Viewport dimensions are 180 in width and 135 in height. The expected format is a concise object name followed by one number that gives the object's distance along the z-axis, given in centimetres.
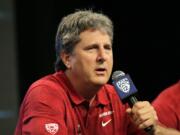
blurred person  491
